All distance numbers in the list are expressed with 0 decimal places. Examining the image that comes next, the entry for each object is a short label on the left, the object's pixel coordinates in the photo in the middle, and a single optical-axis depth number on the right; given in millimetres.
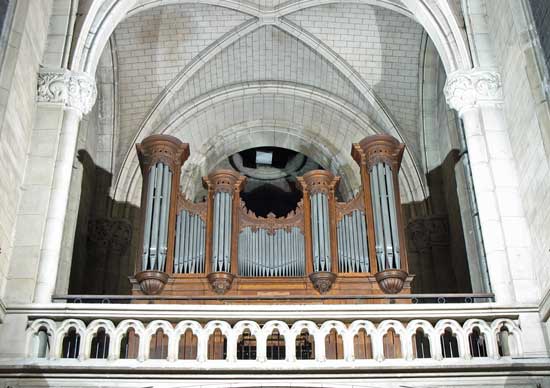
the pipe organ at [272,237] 14039
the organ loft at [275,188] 10992
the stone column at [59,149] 11500
